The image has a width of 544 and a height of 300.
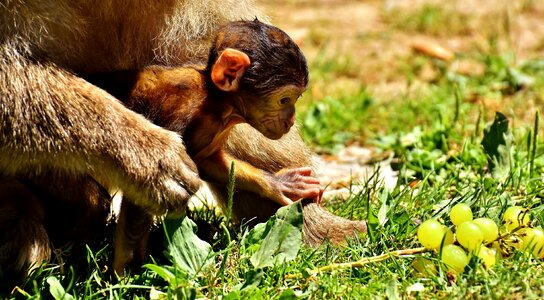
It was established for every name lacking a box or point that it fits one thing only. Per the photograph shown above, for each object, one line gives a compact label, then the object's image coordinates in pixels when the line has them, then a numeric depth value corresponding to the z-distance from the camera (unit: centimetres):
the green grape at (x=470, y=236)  730
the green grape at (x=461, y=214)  771
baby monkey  798
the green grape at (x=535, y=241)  743
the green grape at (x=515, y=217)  770
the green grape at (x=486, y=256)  723
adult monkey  756
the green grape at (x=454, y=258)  722
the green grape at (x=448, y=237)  745
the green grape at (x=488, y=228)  737
